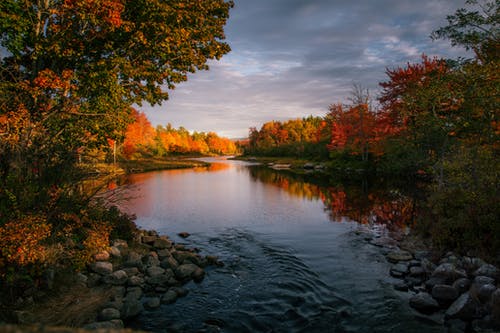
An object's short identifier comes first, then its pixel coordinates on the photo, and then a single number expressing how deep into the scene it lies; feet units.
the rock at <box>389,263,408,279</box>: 39.32
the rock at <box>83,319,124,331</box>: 25.39
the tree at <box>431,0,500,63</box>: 47.25
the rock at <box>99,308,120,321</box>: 27.66
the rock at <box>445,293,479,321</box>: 27.96
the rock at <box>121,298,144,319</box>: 29.14
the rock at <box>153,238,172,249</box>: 48.50
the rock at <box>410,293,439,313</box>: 30.57
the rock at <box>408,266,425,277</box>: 38.73
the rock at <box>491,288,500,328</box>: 25.79
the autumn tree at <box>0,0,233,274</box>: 36.04
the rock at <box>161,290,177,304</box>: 32.48
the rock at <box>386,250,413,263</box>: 44.19
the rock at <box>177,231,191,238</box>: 59.34
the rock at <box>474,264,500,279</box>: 33.30
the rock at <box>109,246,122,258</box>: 41.39
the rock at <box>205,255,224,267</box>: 43.73
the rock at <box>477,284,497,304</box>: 28.98
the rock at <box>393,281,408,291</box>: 35.50
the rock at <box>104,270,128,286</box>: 34.81
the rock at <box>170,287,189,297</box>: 34.08
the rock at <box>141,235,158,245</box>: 49.80
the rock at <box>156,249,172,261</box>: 43.67
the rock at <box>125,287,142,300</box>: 31.78
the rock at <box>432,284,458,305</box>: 31.45
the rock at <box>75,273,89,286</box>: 33.55
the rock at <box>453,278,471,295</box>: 32.30
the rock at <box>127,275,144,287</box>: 34.83
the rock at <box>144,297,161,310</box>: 31.23
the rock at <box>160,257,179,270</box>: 40.34
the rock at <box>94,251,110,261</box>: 38.81
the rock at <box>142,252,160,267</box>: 40.15
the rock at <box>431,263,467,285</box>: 34.71
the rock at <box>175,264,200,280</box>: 38.40
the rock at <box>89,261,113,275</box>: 36.27
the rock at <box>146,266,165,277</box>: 37.35
